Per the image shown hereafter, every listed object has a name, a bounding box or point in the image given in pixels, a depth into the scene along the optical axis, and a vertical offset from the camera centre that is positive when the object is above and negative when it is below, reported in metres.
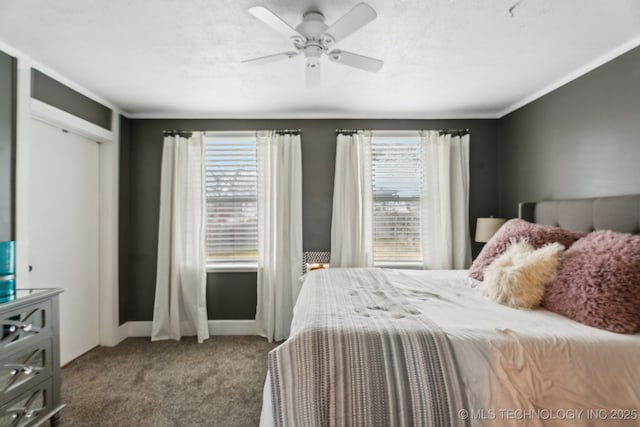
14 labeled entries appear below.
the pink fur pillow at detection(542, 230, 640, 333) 1.21 -0.33
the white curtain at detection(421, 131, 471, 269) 3.09 +0.15
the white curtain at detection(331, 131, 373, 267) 3.08 +0.09
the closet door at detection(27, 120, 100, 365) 2.29 -0.07
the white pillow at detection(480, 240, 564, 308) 1.52 -0.35
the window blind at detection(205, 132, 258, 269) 3.22 +0.19
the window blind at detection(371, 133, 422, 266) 3.22 +0.23
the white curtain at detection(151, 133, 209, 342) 3.02 -0.28
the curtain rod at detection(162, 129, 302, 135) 3.12 +0.96
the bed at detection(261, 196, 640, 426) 1.04 -0.61
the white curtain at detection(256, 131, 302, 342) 3.05 -0.09
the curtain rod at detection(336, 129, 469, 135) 3.14 +0.96
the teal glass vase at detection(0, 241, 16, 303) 1.59 -0.30
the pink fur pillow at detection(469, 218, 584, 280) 1.81 -0.15
